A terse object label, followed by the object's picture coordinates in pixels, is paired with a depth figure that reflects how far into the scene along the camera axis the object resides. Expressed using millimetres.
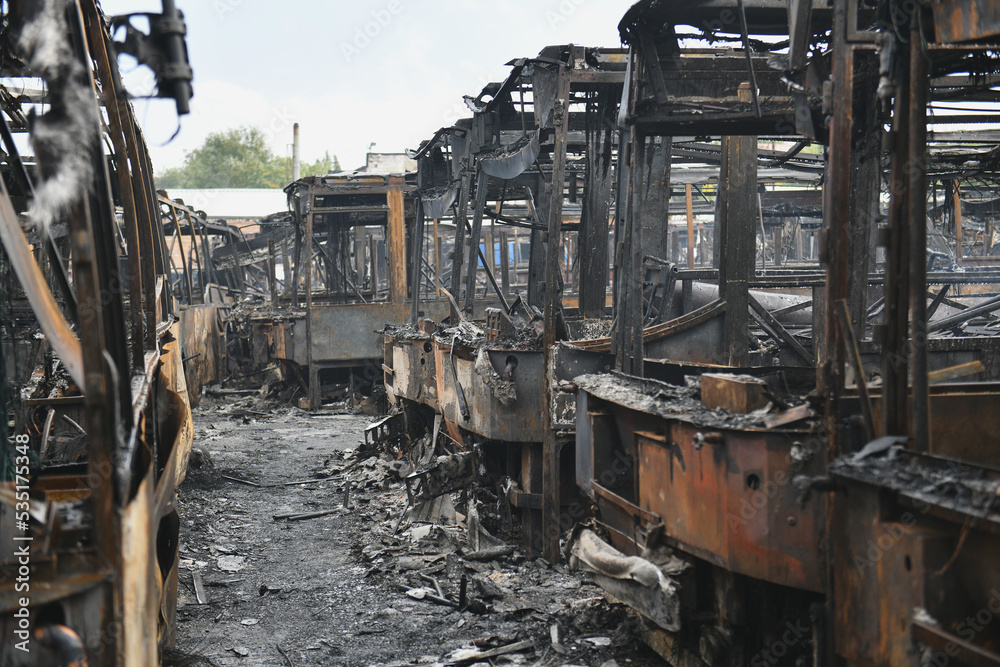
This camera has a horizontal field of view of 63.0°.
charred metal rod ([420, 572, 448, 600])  5496
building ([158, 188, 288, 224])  37438
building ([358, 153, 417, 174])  31172
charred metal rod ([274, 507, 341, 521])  7730
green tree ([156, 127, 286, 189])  64875
